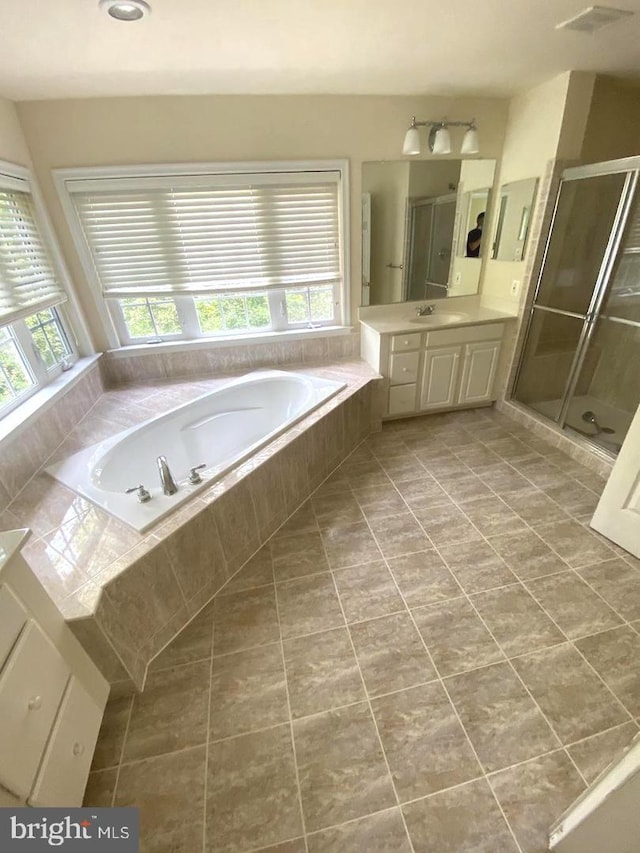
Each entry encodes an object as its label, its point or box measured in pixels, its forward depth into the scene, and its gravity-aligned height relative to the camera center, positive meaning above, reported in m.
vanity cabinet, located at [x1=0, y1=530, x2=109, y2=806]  0.83 -1.03
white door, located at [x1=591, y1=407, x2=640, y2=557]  1.64 -1.19
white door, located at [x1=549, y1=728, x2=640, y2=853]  0.72 -1.13
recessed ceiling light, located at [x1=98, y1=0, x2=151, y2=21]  1.20 +0.74
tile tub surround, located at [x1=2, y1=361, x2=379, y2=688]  1.22 -1.04
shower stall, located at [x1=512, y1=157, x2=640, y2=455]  2.18 -0.53
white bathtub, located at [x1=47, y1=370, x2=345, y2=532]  1.57 -0.99
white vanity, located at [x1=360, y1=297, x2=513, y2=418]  2.62 -0.79
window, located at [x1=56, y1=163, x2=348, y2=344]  2.27 +0.00
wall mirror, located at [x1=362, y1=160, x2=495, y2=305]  2.56 +0.05
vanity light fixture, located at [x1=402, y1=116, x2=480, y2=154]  2.24 +0.54
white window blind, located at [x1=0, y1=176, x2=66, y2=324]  1.83 -0.02
